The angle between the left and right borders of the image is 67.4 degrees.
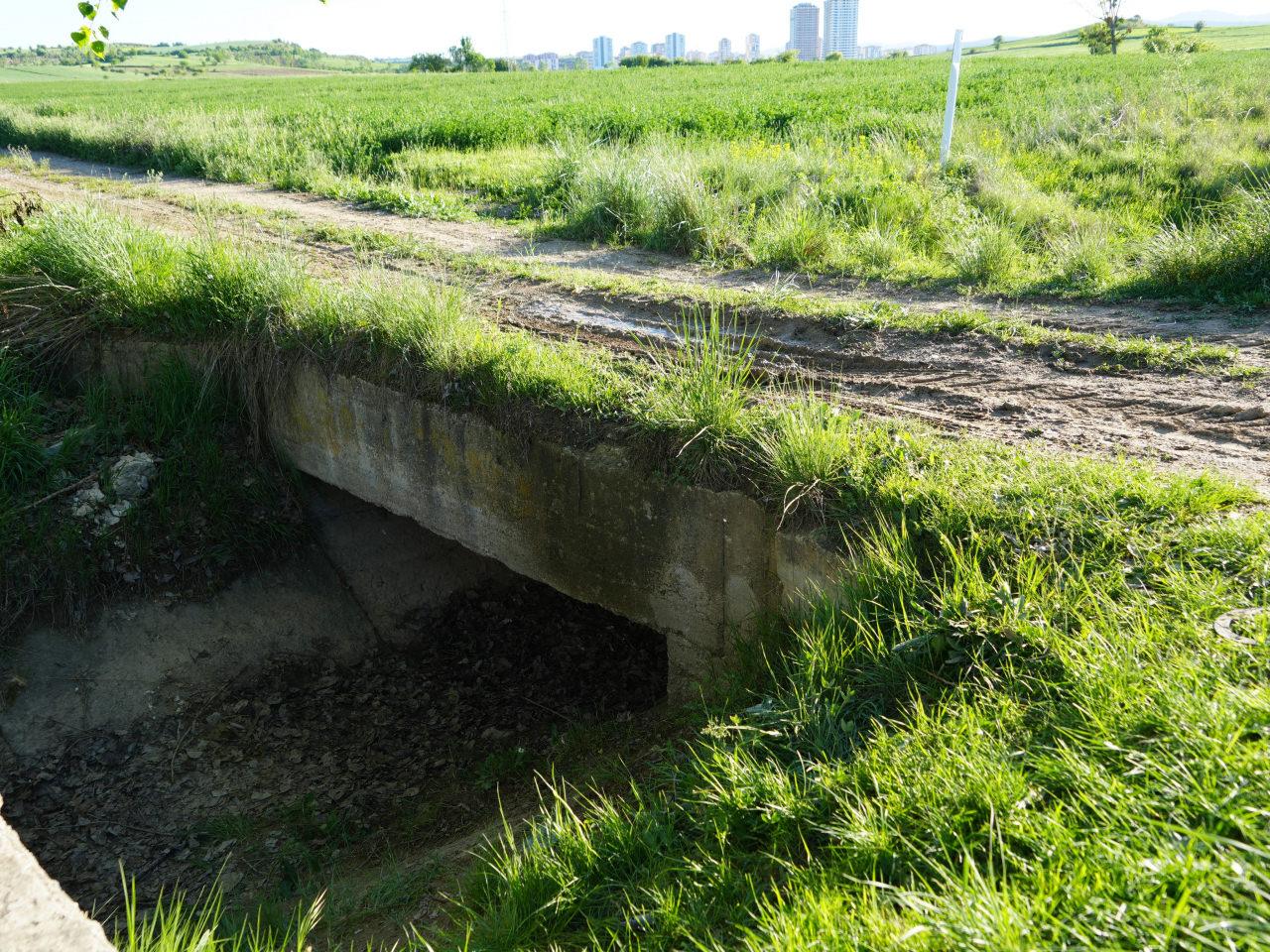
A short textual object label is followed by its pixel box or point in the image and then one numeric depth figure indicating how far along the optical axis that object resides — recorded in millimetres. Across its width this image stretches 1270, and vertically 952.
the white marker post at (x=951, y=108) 9461
